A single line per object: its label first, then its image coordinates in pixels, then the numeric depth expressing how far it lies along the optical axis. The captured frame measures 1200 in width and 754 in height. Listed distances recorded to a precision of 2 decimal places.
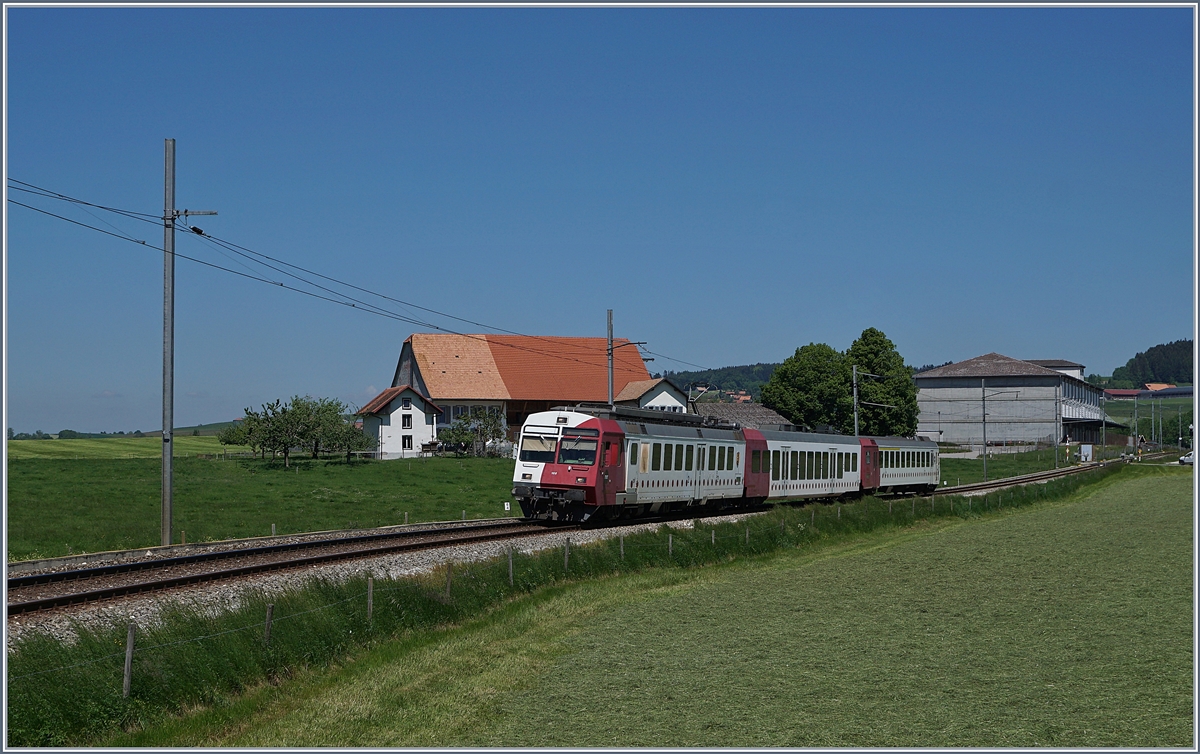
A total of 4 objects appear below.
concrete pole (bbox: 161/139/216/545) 25.97
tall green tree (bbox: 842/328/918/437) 96.06
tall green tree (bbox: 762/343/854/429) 99.38
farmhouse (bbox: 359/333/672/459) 92.88
